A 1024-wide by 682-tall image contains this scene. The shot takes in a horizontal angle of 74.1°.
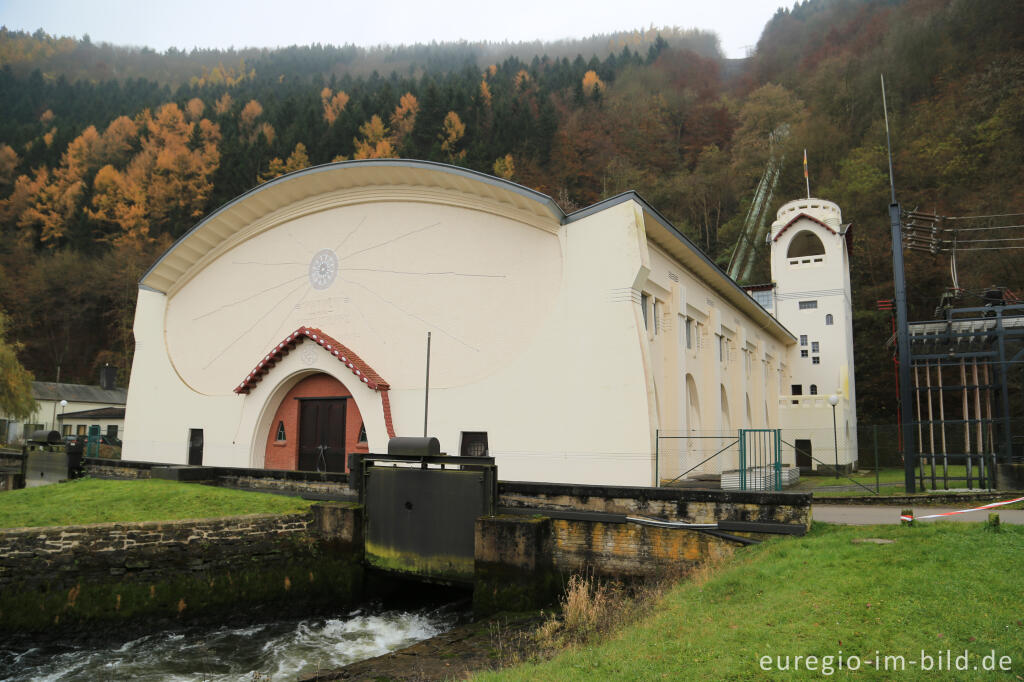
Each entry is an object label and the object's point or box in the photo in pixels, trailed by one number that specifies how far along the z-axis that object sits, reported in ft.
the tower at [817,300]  131.03
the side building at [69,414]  146.41
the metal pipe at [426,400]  58.85
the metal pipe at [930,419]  61.00
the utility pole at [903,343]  61.98
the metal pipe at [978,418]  63.16
